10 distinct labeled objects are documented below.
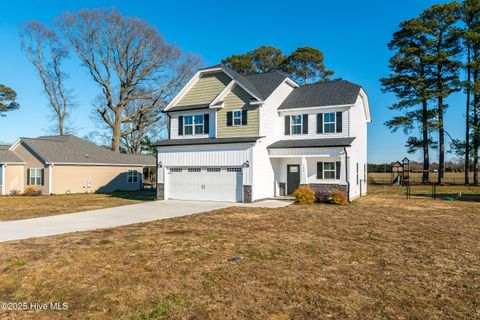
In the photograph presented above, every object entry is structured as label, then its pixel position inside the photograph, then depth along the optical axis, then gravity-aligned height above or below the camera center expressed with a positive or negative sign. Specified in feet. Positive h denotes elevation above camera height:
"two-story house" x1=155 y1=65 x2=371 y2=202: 62.13 +5.06
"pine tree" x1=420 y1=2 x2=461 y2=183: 105.81 +37.20
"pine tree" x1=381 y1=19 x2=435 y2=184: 109.40 +27.46
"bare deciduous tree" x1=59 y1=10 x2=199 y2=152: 113.80 +39.28
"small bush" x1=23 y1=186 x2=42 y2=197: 85.35 -6.45
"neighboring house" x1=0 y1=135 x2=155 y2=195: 88.02 -0.43
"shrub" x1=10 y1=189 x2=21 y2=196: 87.18 -6.74
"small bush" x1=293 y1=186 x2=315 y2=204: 58.44 -5.27
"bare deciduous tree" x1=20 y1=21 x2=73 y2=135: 117.39 +36.65
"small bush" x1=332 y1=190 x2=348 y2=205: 57.16 -5.51
